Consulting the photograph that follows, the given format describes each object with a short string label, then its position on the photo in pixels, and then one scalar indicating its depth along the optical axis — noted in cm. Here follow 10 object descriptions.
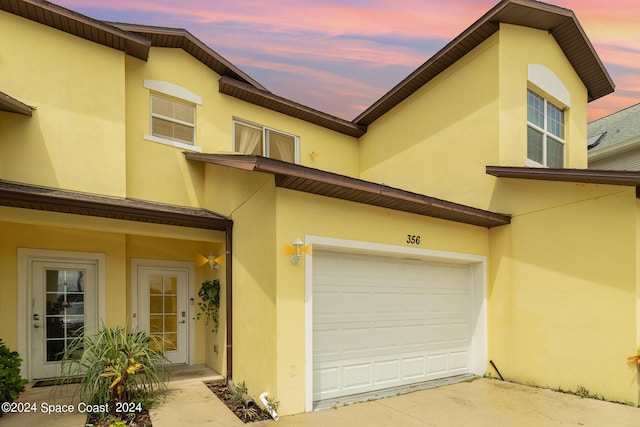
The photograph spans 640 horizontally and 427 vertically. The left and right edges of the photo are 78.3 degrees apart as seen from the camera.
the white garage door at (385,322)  603
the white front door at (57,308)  727
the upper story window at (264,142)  987
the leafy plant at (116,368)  523
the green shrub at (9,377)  514
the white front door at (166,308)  835
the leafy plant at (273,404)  513
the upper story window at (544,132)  874
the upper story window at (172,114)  848
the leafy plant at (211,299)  773
